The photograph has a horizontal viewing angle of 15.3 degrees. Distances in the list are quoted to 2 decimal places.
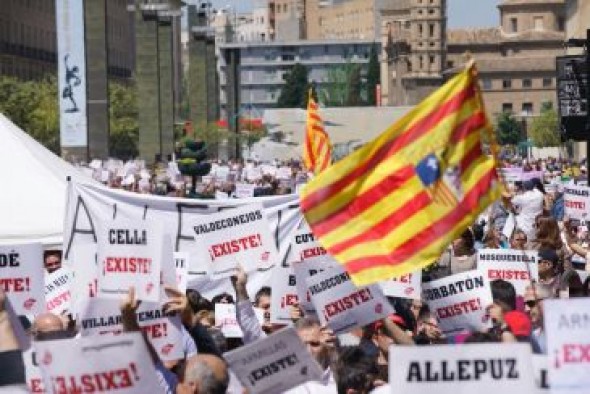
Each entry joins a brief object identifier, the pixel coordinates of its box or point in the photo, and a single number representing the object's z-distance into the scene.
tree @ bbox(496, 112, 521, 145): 151.12
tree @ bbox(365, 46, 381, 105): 194.62
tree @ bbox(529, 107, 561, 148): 132.49
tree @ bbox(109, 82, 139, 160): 94.69
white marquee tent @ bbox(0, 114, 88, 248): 14.88
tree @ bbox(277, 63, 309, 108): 184.75
